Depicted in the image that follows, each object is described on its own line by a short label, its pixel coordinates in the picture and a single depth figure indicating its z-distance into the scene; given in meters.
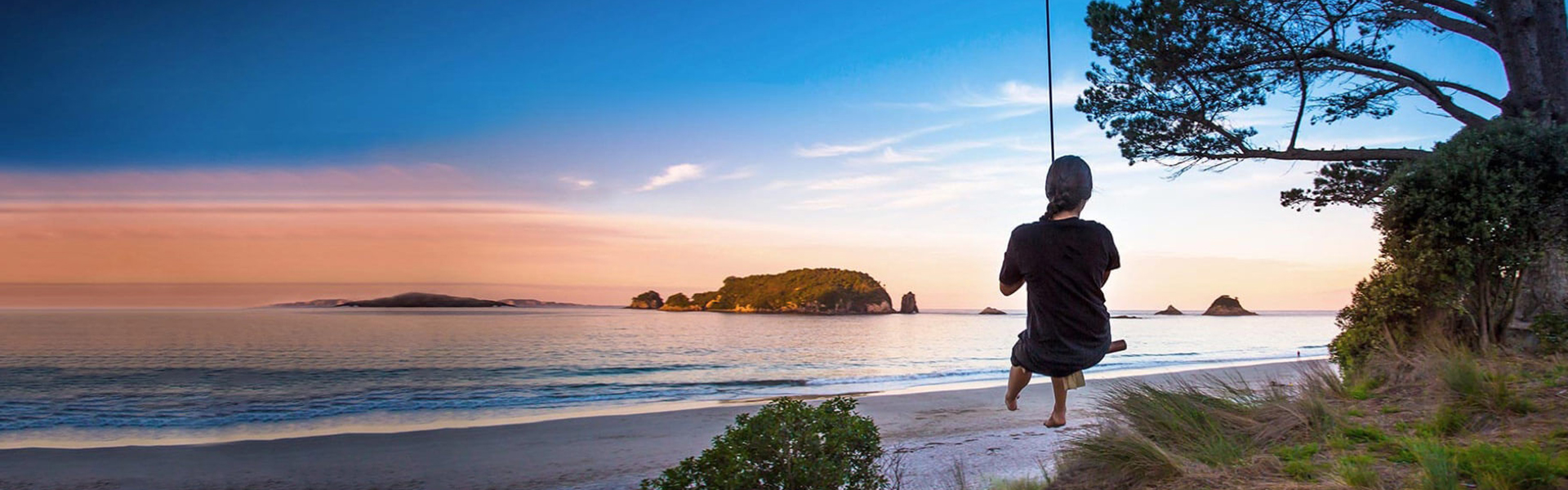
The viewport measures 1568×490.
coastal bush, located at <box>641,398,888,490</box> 6.53
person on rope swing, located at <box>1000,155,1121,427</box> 2.78
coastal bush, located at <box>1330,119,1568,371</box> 9.99
